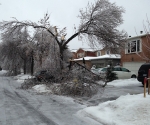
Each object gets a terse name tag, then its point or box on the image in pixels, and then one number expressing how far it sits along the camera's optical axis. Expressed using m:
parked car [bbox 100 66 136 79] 22.70
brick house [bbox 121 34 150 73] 24.31
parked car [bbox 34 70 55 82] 17.16
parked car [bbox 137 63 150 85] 16.37
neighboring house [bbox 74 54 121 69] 38.12
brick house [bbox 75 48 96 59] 60.78
